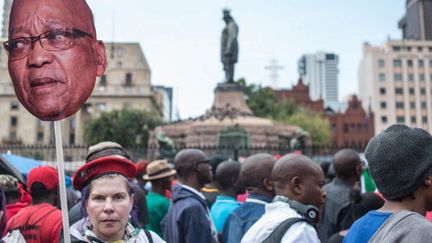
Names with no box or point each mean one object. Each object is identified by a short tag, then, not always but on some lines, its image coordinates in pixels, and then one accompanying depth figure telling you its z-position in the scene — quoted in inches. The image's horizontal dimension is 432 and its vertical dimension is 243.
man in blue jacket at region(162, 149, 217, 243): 159.3
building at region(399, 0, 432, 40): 3742.6
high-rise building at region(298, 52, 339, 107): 7524.6
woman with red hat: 109.2
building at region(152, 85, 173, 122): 3244.6
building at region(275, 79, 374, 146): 3120.1
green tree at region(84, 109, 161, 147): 1727.4
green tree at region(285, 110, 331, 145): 1932.8
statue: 848.9
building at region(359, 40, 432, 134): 3363.7
